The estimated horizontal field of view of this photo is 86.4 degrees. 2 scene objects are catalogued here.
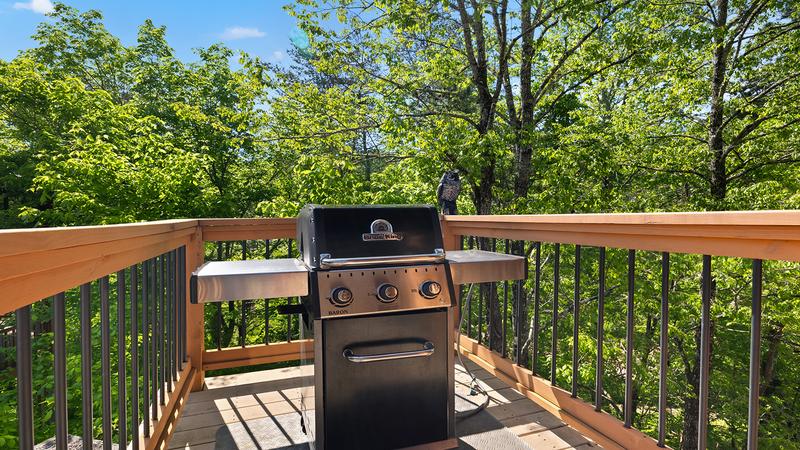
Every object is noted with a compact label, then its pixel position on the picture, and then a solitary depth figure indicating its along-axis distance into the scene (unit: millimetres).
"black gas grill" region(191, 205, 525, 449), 1495
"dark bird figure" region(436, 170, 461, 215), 2713
